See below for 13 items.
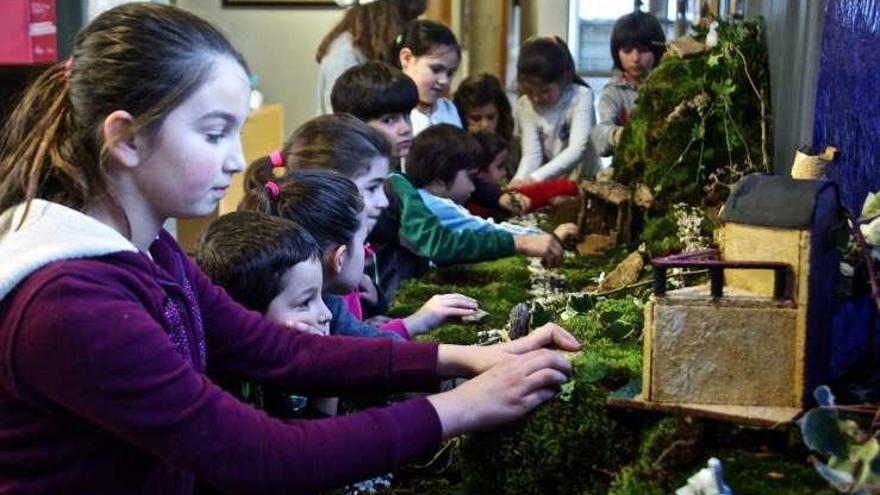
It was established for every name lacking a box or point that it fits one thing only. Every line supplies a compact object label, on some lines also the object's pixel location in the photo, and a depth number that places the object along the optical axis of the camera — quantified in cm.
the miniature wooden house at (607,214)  380
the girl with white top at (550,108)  579
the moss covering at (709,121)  341
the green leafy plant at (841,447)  130
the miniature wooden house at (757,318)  162
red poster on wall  449
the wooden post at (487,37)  873
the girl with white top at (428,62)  491
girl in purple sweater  149
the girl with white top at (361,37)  538
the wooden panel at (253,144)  748
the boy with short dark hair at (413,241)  359
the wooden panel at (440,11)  846
